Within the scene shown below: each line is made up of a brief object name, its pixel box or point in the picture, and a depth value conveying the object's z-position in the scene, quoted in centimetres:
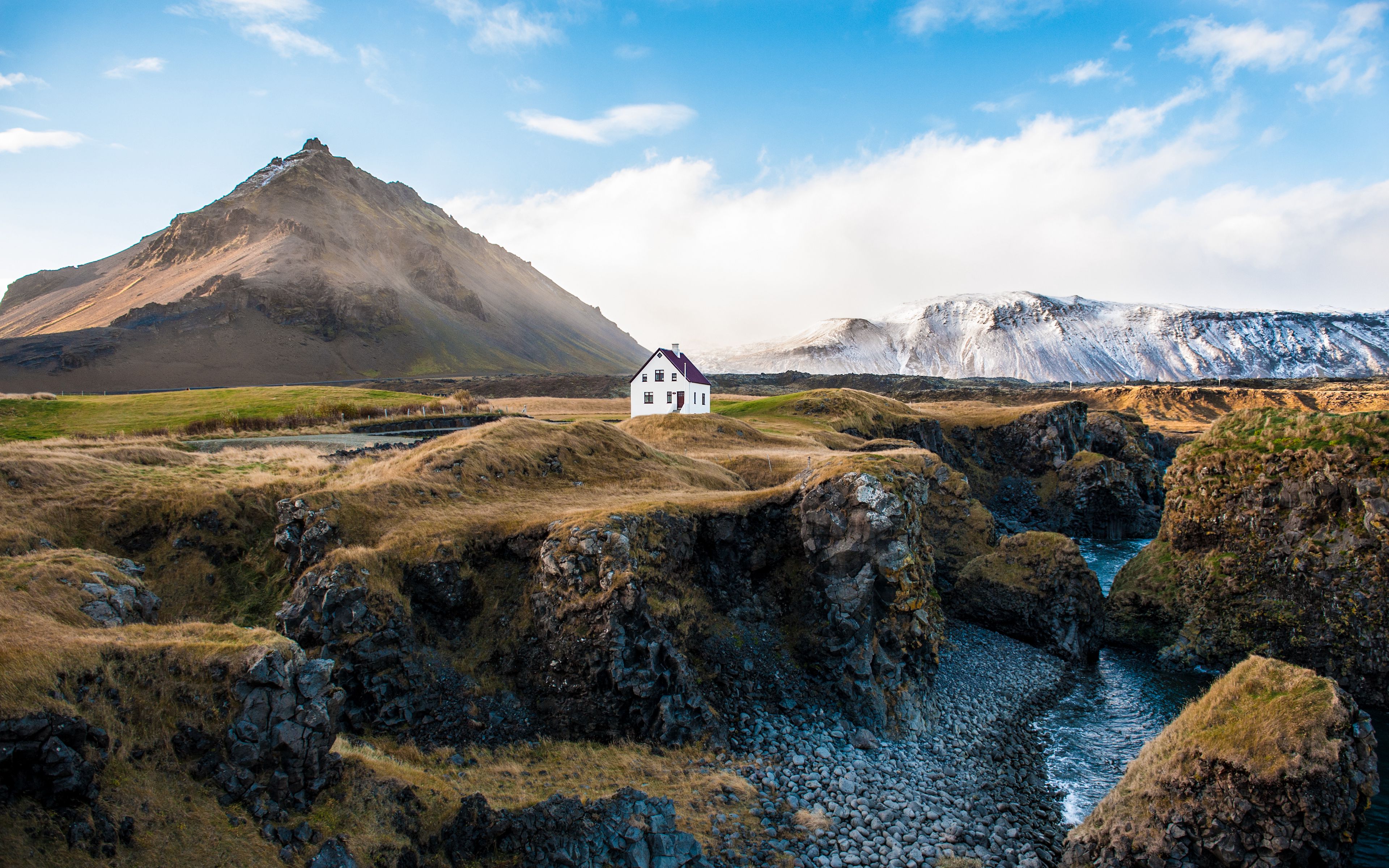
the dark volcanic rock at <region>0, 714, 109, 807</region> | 1006
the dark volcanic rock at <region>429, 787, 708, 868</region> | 1406
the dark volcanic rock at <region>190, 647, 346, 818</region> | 1234
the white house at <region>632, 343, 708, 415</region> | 6806
